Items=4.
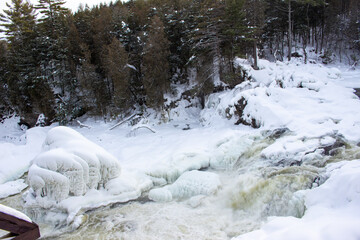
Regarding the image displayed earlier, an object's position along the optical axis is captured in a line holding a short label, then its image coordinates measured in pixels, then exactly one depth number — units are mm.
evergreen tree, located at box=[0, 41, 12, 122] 22453
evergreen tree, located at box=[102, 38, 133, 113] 17281
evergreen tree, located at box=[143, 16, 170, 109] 17016
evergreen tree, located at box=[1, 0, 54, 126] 20172
